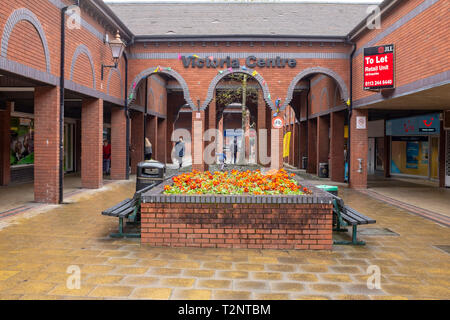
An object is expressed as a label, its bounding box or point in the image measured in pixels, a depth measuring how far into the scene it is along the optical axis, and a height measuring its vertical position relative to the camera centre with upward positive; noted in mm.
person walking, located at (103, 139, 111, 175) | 16328 -35
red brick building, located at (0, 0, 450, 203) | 8805 +2580
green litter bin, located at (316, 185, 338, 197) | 7798 -752
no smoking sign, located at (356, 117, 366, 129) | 13828 +1251
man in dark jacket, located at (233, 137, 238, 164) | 29169 +465
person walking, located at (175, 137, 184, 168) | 22212 +284
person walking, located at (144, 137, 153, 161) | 11383 +118
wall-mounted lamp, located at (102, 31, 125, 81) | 11852 +3633
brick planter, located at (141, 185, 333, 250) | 5359 -988
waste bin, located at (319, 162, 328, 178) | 17391 -705
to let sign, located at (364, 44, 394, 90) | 10570 +2716
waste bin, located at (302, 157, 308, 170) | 22803 -472
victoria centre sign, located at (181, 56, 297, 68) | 14719 +3867
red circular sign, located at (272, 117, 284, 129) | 14703 +1320
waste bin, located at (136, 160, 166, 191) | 8078 -452
